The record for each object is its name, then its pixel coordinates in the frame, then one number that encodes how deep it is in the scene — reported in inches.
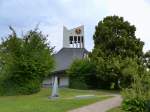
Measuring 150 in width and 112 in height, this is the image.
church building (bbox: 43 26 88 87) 1192.5
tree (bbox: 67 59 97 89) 988.2
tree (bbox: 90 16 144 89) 906.9
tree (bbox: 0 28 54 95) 788.1
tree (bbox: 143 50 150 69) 955.1
